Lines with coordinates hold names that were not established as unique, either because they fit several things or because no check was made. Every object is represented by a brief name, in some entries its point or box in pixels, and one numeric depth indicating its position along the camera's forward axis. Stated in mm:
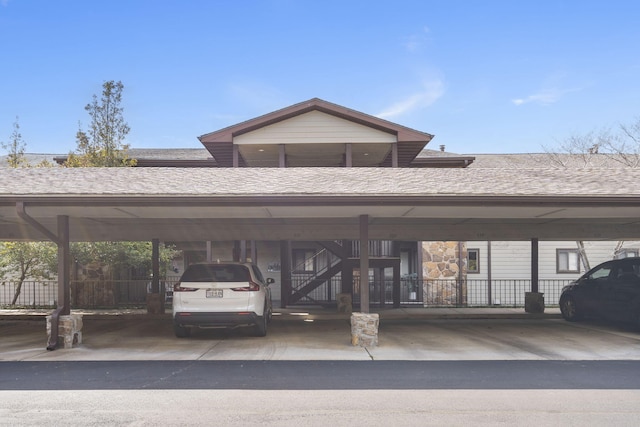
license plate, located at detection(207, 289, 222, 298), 10383
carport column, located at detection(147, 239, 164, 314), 16062
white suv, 10359
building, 17109
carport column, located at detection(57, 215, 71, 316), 10492
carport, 9289
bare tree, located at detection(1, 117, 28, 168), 18908
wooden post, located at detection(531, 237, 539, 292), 16406
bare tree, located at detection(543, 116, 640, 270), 20797
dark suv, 12000
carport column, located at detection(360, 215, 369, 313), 10359
